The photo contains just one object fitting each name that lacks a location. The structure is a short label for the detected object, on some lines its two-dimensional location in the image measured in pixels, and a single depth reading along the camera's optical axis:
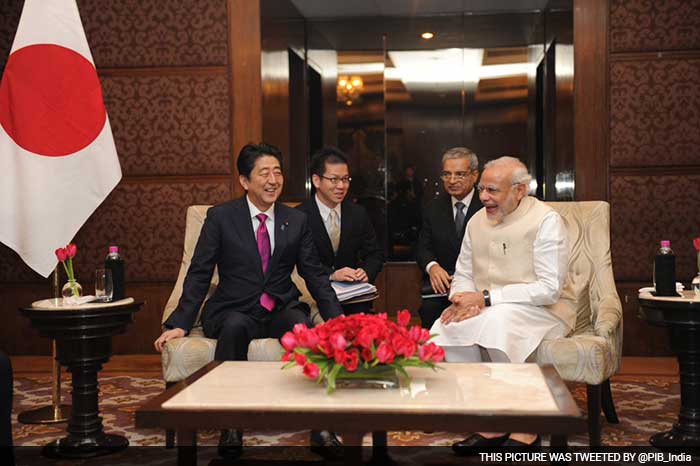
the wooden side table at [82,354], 3.60
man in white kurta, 3.60
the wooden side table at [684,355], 3.44
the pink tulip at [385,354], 2.42
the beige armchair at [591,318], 3.37
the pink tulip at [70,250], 3.87
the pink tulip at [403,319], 2.67
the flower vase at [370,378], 2.53
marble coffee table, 2.27
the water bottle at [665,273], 3.57
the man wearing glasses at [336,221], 4.51
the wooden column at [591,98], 5.68
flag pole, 4.18
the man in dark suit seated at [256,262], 3.90
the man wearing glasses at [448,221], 4.49
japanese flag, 4.75
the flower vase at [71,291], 3.86
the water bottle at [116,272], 3.86
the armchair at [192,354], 3.61
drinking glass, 3.84
